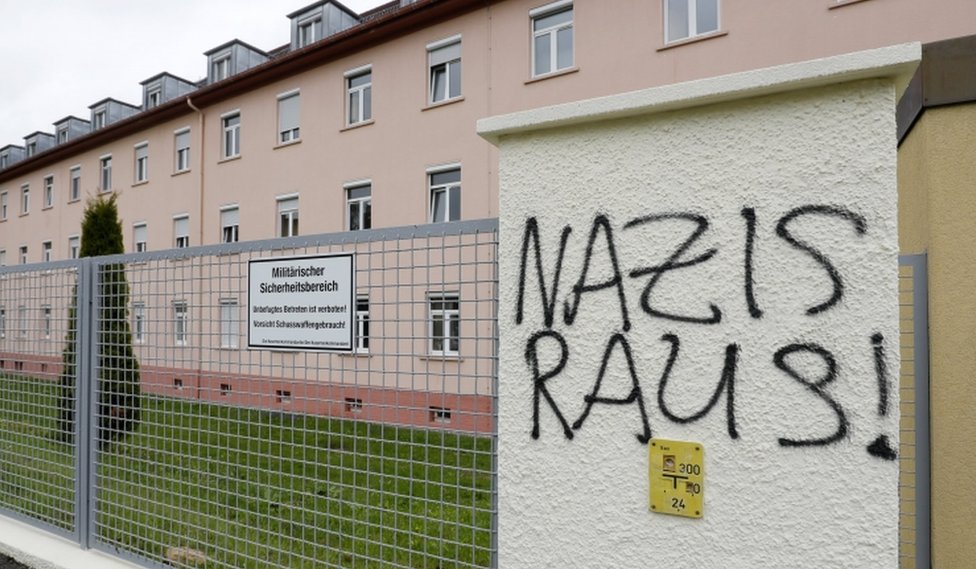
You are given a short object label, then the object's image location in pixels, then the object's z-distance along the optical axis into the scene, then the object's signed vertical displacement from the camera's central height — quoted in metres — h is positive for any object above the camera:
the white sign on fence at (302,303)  2.93 -0.09
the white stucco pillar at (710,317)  1.85 -0.09
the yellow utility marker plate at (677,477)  2.04 -0.59
